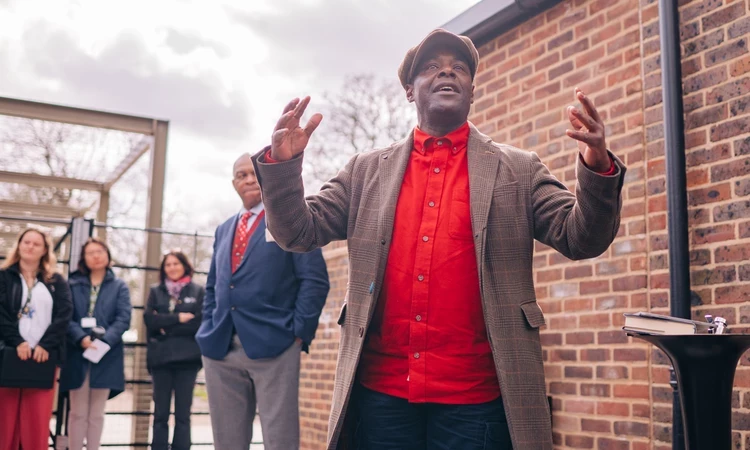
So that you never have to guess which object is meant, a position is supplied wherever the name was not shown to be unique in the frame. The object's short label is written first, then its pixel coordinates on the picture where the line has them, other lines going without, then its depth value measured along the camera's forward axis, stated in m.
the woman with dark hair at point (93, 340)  5.87
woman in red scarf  5.84
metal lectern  2.42
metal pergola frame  7.63
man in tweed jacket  1.95
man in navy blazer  4.00
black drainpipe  3.35
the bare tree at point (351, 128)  16.45
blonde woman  5.45
